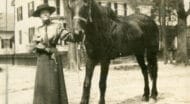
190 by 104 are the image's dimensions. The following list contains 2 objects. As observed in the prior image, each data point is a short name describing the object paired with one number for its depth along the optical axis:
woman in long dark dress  6.08
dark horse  6.90
